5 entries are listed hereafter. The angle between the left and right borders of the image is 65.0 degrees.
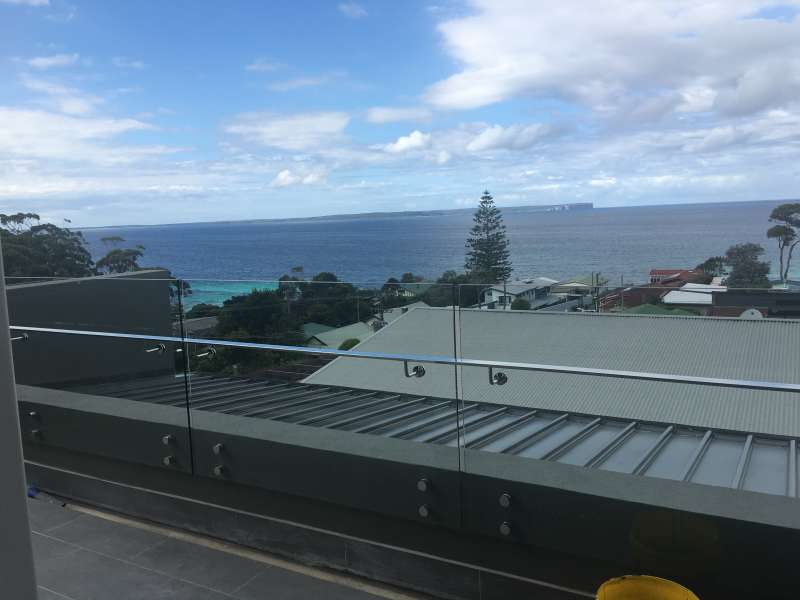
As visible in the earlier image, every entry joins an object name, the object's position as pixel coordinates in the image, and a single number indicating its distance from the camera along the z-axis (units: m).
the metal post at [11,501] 0.80
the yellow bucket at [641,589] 1.88
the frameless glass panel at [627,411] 2.05
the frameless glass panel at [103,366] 3.30
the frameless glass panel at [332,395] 2.59
